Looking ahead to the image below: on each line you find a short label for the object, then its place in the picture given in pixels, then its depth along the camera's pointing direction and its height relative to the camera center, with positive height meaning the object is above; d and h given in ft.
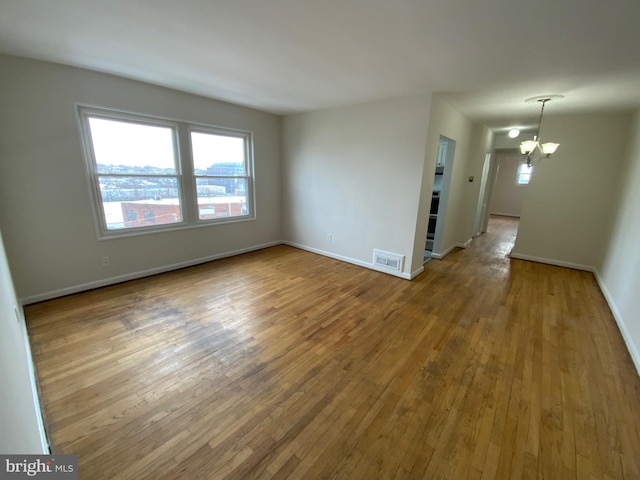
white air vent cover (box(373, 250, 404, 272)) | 12.69 -3.89
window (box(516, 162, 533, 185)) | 33.73 +1.29
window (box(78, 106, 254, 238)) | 10.36 +0.22
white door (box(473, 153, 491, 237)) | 19.72 -1.62
